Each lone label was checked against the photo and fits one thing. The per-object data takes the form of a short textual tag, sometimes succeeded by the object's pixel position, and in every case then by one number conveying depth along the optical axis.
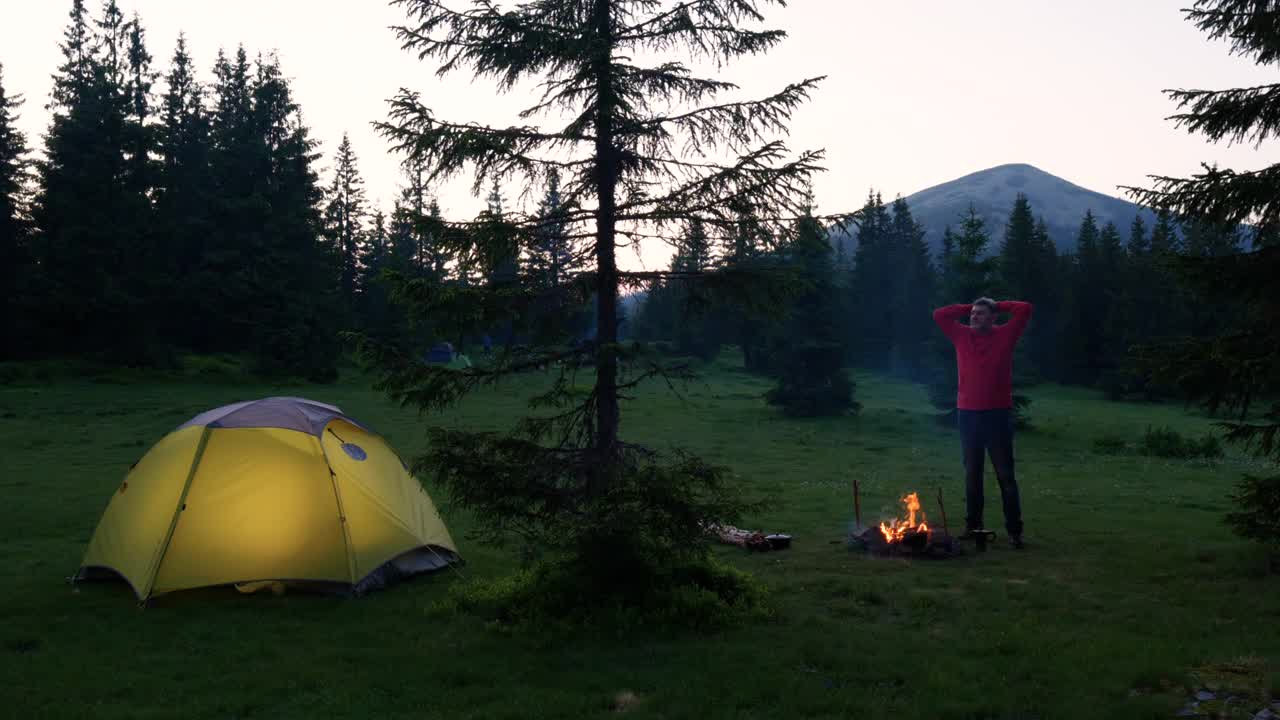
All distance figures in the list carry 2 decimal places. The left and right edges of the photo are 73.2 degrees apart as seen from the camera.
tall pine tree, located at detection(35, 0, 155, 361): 41.59
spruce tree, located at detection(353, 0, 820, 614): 7.93
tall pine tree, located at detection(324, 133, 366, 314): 67.19
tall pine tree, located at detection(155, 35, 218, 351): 46.75
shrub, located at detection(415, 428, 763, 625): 7.65
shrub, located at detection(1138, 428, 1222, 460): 25.55
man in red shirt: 11.29
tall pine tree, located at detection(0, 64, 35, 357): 43.56
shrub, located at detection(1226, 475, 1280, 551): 8.65
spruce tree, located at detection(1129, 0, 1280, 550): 8.33
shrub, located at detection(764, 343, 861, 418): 36.38
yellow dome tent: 9.60
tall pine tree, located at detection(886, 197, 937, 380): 74.81
